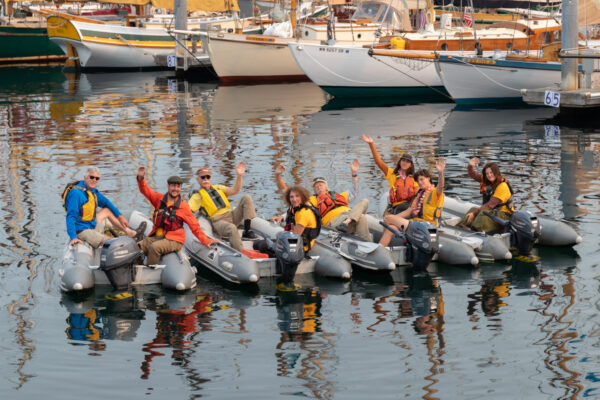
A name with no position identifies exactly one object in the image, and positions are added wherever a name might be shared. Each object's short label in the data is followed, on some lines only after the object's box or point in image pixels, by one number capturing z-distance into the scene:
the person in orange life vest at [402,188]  17.08
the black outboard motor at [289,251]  14.49
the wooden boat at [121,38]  55.00
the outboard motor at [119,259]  14.23
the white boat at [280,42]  45.34
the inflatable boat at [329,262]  15.07
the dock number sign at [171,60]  50.97
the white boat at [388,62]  40.62
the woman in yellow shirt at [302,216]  15.01
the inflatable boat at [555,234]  16.61
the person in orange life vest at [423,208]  15.91
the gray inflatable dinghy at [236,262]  14.70
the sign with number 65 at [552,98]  30.92
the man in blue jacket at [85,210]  15.17
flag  42.88
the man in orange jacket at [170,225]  14.82
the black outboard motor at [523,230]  15.94
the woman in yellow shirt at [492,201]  16.48
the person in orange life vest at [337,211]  16.34
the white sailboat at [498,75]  36.25
